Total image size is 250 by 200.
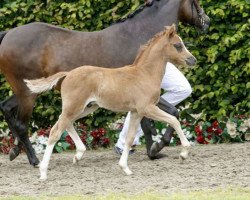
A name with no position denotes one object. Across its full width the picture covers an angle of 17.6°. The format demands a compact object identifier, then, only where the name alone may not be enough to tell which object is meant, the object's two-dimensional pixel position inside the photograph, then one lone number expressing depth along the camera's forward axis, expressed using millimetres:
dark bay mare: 9734
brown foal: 8539
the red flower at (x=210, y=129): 11234
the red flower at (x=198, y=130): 11242
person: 9953
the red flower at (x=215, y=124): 11180
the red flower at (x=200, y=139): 11234
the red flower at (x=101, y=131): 11414
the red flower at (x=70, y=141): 11328
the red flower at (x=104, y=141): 11438
